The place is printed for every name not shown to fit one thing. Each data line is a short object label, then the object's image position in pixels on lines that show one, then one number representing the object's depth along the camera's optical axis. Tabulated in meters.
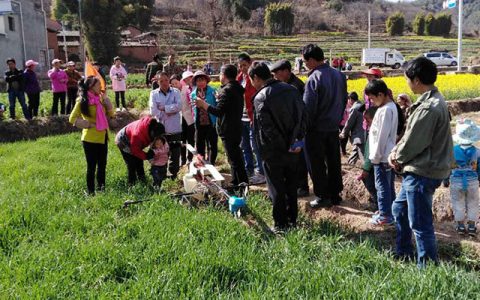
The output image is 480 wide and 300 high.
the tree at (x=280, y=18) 63.94
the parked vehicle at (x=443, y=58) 37.62
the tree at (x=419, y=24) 72.25
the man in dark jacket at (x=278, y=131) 4.66
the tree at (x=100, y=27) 38.47
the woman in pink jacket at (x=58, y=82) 11.86
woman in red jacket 5.89
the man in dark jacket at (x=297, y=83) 5.33
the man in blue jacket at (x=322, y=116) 5.30
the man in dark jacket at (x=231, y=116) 5.96
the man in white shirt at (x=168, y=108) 7.04
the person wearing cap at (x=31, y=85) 11.55
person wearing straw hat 7.14
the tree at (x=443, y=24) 71.56
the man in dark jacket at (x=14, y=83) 11.34
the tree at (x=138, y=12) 49.37
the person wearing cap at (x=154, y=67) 11.94
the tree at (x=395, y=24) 70.44
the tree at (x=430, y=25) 71.00
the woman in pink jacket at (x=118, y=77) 13.09
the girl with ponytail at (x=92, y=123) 5.91
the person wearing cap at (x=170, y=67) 11.59
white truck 39.66
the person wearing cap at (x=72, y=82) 12.10
